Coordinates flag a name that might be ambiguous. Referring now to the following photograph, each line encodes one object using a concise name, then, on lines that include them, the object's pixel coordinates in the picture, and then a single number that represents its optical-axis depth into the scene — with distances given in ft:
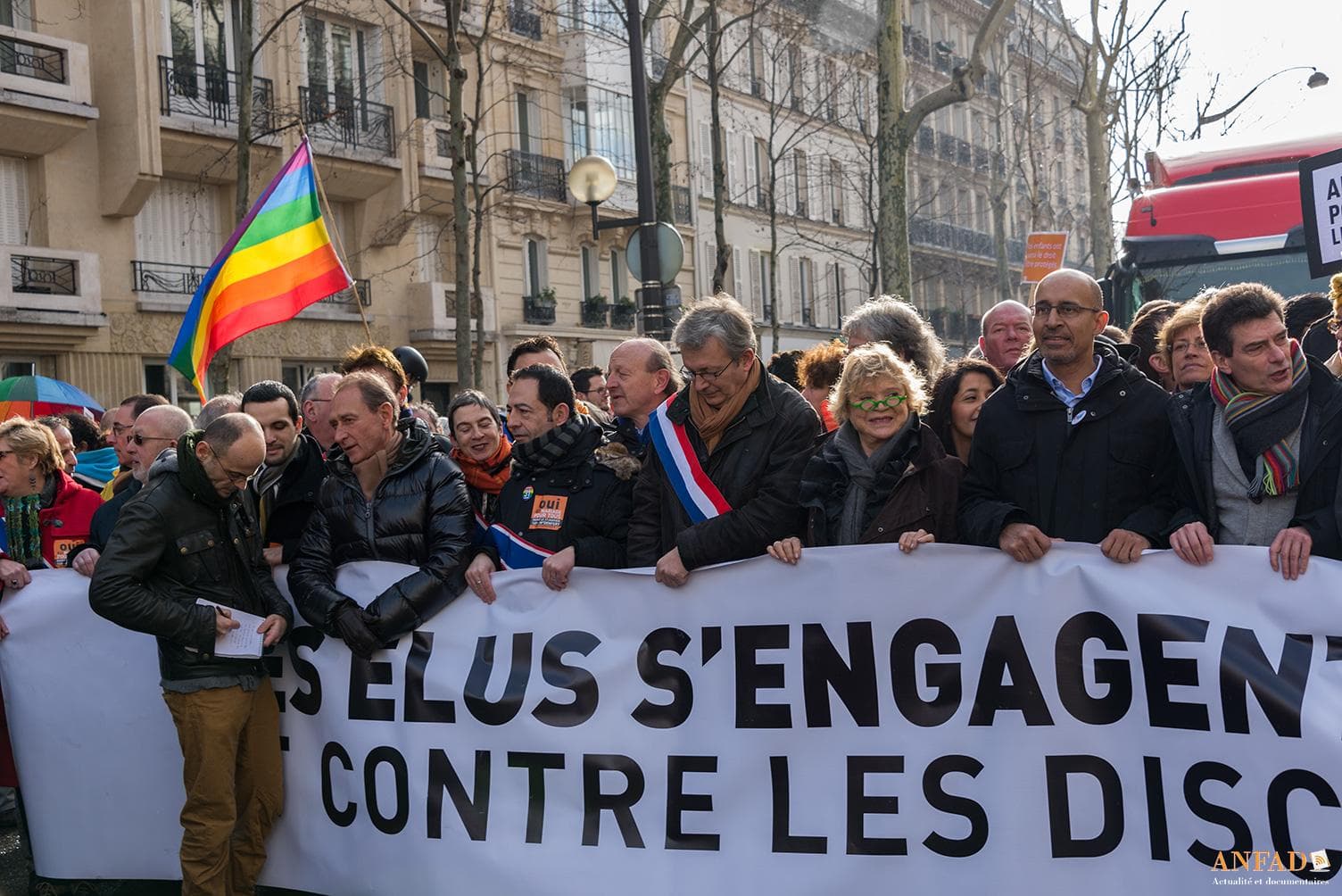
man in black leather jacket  16.12
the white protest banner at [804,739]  14.29
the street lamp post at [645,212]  41.83
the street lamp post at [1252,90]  86.28
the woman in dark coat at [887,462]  15.48
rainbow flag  27.30
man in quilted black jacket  17.21
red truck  36.24
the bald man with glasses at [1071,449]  15.03
